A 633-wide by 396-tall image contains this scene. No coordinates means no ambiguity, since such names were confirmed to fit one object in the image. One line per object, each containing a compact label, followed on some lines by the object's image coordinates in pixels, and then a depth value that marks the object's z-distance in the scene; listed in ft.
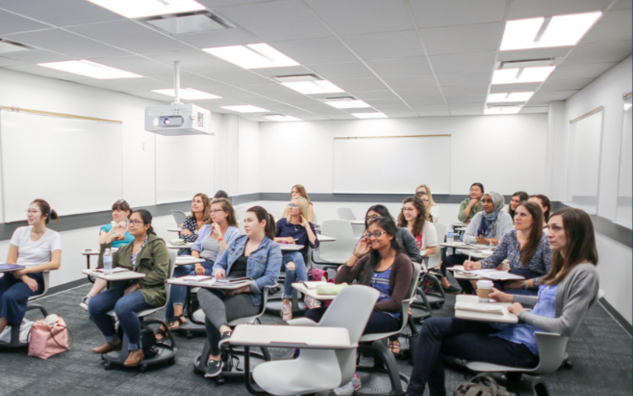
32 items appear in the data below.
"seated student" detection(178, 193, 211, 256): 17.02
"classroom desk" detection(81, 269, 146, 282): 10.87
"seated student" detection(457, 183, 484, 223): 22.79
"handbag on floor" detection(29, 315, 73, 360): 12.19
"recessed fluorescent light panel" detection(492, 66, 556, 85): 17.80
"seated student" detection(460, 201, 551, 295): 11.51
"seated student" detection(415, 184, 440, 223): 22.45
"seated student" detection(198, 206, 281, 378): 10.50
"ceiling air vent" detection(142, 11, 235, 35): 11.43
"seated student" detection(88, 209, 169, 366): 11.18
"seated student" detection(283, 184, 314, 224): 21.49
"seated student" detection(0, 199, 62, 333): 12.67
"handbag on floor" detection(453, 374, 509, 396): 7.53
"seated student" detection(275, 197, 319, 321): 15.80
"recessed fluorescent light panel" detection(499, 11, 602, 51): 11.74
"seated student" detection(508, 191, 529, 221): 18.50
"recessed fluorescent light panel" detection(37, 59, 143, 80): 16.52
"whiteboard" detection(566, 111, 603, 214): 18.62
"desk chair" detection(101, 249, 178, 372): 11.43
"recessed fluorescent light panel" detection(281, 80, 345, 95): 20.21
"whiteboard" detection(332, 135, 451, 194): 32.63
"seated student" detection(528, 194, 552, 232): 16.64
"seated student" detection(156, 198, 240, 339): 14.20
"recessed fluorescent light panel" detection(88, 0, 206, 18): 10.60
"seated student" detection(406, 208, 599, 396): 7.57
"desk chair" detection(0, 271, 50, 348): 12.57
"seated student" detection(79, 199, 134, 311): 15.84
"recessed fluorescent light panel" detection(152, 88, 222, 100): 21.99
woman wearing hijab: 16.74
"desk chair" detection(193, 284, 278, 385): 10.71
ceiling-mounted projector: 16.67
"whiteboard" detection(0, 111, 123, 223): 17.10
